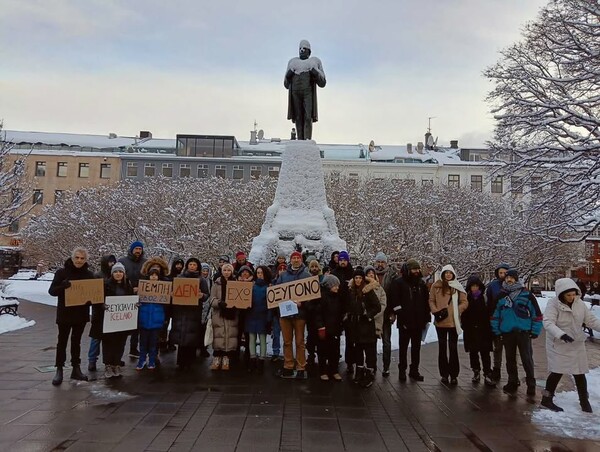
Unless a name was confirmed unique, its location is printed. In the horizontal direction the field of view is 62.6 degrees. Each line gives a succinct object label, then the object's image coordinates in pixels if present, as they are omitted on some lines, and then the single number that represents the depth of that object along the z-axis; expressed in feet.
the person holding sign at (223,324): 26.32
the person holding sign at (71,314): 23.12
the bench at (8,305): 45.97
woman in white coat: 20.89
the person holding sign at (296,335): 25.36
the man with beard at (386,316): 26.73
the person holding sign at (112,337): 24.45
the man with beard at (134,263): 28.32
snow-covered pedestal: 35.70
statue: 39.52
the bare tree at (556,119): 47.19
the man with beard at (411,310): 25.73
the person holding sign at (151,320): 25.95
